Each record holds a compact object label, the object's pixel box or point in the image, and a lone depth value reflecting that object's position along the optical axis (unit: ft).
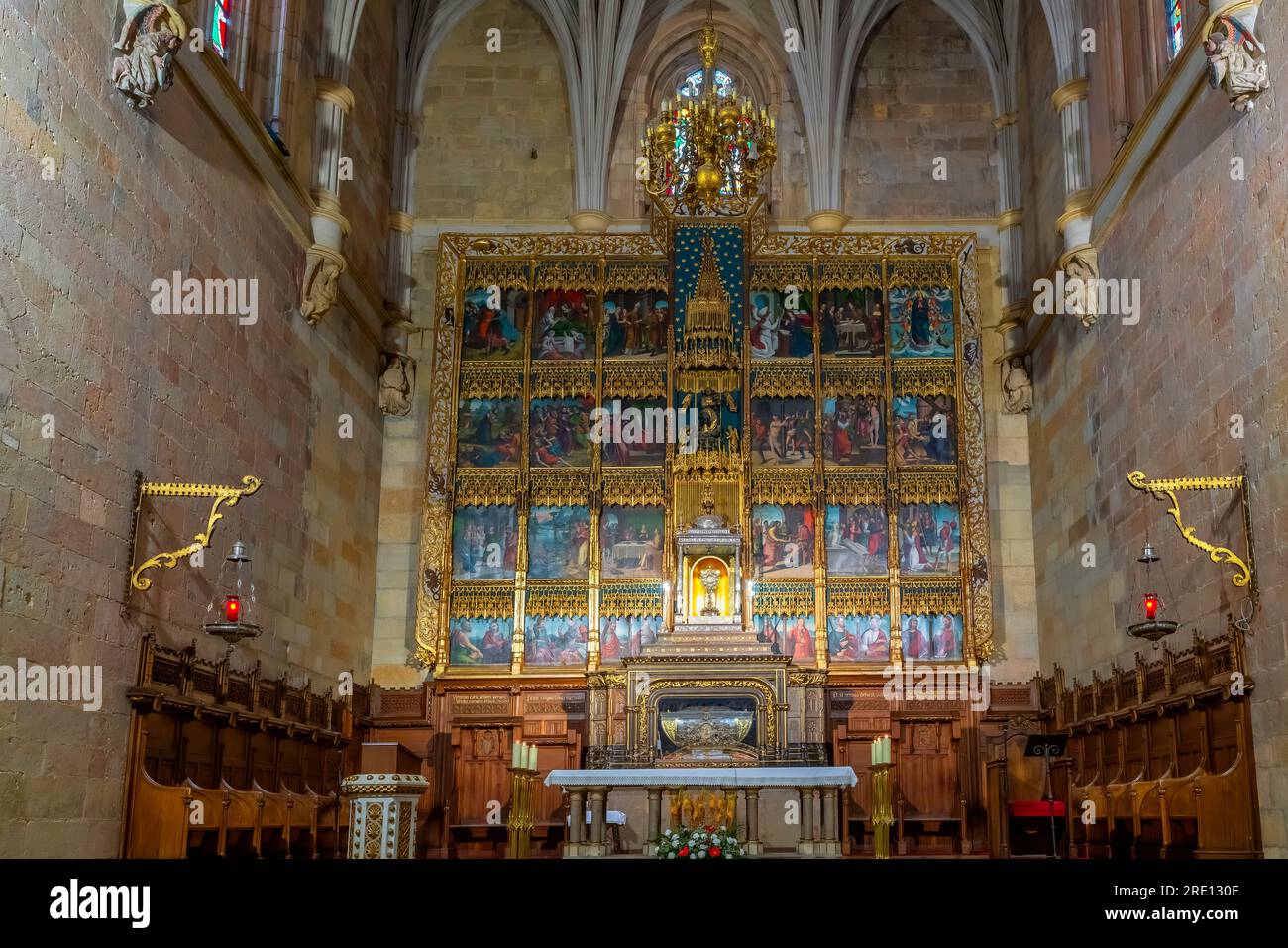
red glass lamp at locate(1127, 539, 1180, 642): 38.24
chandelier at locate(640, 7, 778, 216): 52.85
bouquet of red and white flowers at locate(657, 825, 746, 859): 35.58
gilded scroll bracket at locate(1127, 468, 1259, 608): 36.11
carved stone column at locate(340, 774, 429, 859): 32.24
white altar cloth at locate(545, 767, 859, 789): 44.98
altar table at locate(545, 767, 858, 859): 44.78
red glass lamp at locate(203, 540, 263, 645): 38.68
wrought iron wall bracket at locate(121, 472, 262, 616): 36.24
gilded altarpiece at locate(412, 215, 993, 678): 60.70
